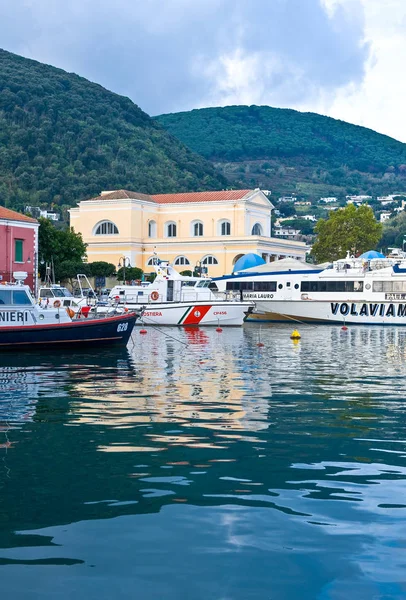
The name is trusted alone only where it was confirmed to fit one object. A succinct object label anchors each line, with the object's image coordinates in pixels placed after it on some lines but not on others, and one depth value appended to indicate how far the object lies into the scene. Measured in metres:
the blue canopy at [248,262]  66.11
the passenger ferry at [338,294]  49.28
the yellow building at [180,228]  83.00
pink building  53.59
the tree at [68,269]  66.75
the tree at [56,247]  67.12
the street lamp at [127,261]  82.05
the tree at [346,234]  83.38
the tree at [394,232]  142.00
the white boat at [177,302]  44.31
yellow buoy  35.41
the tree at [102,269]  73.56
